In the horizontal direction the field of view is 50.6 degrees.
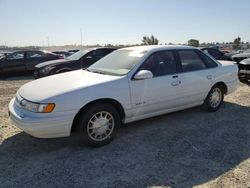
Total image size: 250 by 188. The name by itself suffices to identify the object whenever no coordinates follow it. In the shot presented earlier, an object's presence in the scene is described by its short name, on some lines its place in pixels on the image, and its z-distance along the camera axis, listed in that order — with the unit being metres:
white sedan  3.73
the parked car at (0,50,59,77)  12.20
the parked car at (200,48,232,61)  15.28
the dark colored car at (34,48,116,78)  9.04
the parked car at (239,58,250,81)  9.16
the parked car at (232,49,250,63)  12.16
